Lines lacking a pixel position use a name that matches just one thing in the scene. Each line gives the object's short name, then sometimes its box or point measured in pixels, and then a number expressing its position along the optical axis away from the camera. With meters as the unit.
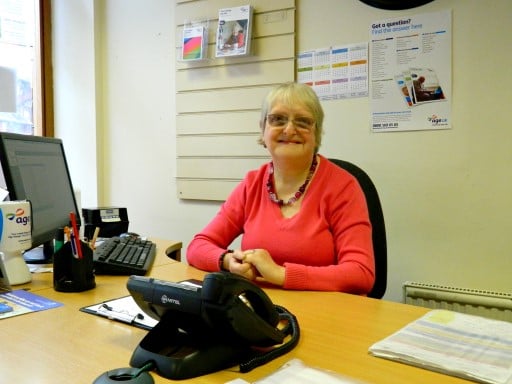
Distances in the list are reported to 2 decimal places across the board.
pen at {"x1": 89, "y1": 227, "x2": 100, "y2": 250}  1.28
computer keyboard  1.42
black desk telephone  0.76
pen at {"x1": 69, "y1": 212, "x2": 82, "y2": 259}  1.18
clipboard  0.99
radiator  1.87
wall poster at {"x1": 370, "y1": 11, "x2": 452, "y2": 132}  2.01
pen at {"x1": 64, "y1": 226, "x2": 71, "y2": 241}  1.20
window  3.01
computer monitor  1.35
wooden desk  0.76
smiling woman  1.33
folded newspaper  0.77
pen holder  1.22
